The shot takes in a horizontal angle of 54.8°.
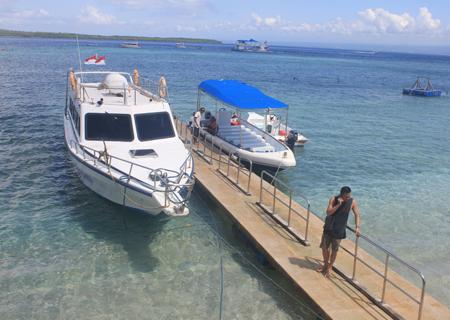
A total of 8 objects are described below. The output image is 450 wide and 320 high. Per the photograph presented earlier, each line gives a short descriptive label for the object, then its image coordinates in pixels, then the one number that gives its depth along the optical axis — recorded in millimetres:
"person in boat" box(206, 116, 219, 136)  19703
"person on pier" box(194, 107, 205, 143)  20016
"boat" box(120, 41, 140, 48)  149825
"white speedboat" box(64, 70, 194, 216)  11125
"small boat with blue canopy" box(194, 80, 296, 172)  17016
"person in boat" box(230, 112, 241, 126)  20047
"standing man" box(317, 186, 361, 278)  8539
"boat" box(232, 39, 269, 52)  168375
